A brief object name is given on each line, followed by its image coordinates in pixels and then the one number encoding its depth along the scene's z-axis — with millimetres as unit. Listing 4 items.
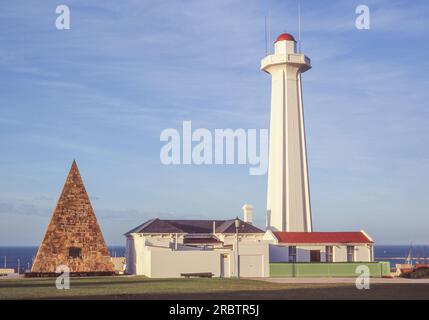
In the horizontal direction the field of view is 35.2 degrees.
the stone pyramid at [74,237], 52906
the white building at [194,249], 51531
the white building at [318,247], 56812
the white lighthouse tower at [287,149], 62812
